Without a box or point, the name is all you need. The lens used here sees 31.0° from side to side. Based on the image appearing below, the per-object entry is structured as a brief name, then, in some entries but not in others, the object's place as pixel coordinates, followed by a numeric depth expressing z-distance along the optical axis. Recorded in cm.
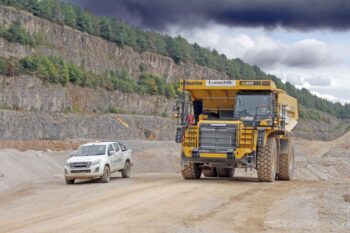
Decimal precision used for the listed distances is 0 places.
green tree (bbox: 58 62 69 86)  8769
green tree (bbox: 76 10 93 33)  11462
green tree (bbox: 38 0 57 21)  10411
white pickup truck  2509
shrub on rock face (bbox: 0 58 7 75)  7700
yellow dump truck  2309
